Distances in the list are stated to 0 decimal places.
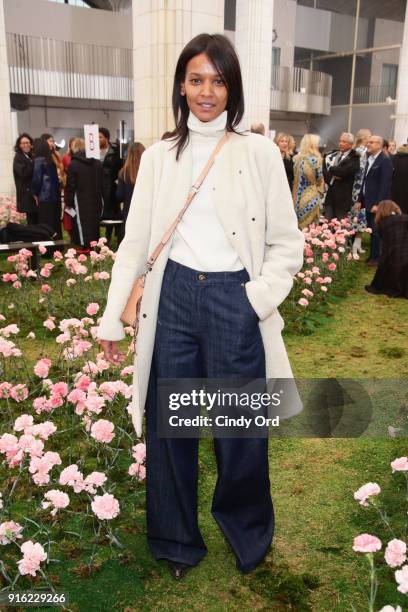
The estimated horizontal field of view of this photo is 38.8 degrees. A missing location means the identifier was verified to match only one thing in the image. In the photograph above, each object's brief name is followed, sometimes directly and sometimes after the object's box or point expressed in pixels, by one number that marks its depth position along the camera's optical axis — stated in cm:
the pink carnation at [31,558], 214
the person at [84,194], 874
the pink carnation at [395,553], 192
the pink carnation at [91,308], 400
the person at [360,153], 930
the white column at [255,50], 1566
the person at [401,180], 995
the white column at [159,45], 955
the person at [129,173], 780
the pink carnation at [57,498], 237
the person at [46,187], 891
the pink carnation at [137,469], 307
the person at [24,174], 893
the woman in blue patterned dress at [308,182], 857
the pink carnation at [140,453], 296
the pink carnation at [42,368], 336
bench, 754
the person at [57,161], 905
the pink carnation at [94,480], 255
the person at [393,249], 718
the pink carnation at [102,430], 277
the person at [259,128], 952
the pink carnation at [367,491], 222
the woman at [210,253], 213
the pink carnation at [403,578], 165
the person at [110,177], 992
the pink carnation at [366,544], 187
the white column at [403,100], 2120
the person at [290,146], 1023
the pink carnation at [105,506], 238
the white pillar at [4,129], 1419
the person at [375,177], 849
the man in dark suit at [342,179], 932
